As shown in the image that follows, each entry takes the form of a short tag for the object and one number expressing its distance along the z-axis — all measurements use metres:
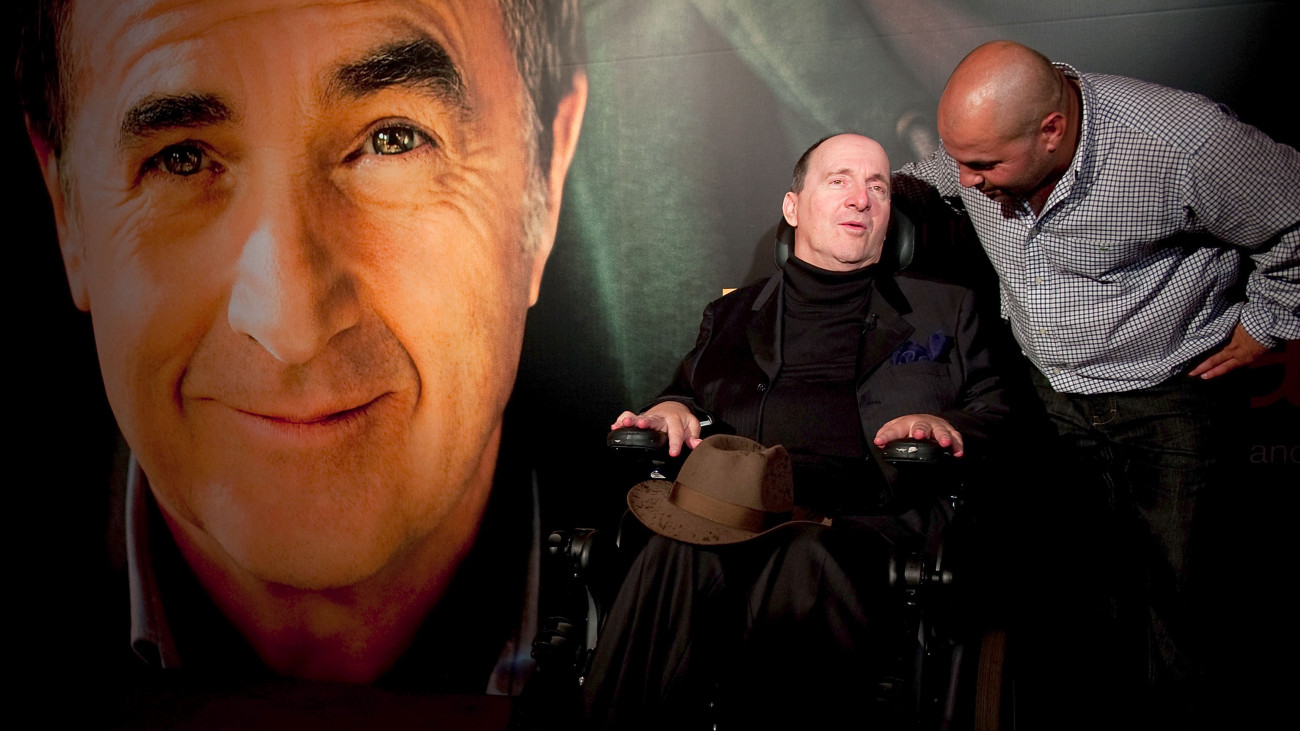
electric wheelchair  1.85
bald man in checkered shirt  2.15
